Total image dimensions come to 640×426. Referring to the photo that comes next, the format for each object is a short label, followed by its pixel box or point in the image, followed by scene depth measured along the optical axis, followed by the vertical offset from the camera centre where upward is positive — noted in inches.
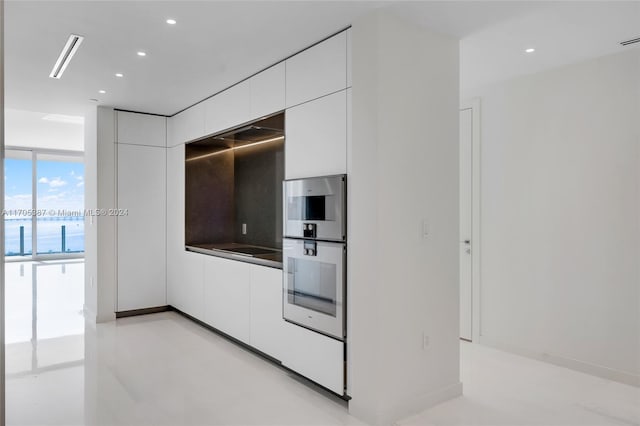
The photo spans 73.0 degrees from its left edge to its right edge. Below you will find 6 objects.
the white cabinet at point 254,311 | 122.5 -37.6
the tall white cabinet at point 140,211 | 213.5 +0.3
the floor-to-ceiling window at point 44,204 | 414.0 +7.6
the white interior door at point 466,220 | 175.6 -3.3
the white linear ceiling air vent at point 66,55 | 125.3 +49.8
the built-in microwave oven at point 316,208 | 115.8 +1.2
